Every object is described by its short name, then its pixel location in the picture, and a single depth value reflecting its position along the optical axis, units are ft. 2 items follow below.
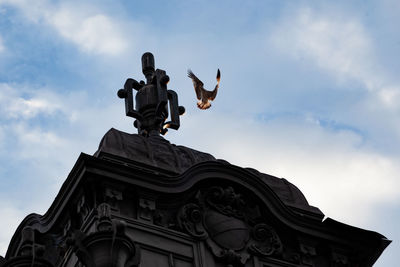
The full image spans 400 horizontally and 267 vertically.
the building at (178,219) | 71.51
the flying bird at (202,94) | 92.99
